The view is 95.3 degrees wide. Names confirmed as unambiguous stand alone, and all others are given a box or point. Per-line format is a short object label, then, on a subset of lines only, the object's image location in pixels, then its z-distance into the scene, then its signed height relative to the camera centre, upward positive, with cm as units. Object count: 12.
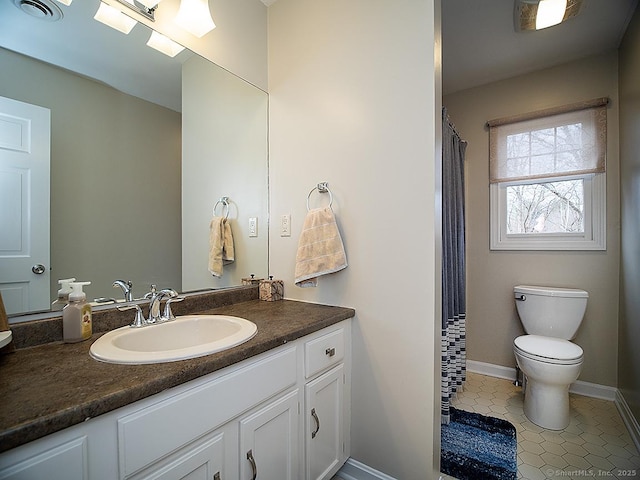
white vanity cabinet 58 -50
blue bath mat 143 -113
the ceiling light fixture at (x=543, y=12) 161 +131
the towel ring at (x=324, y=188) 151 +27
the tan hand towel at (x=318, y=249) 141 -5
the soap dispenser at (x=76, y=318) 92 -25
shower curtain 178 -21
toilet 172 -69
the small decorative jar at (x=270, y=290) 163 -28
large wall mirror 97 +37
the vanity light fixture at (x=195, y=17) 131 +102
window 213 +47
